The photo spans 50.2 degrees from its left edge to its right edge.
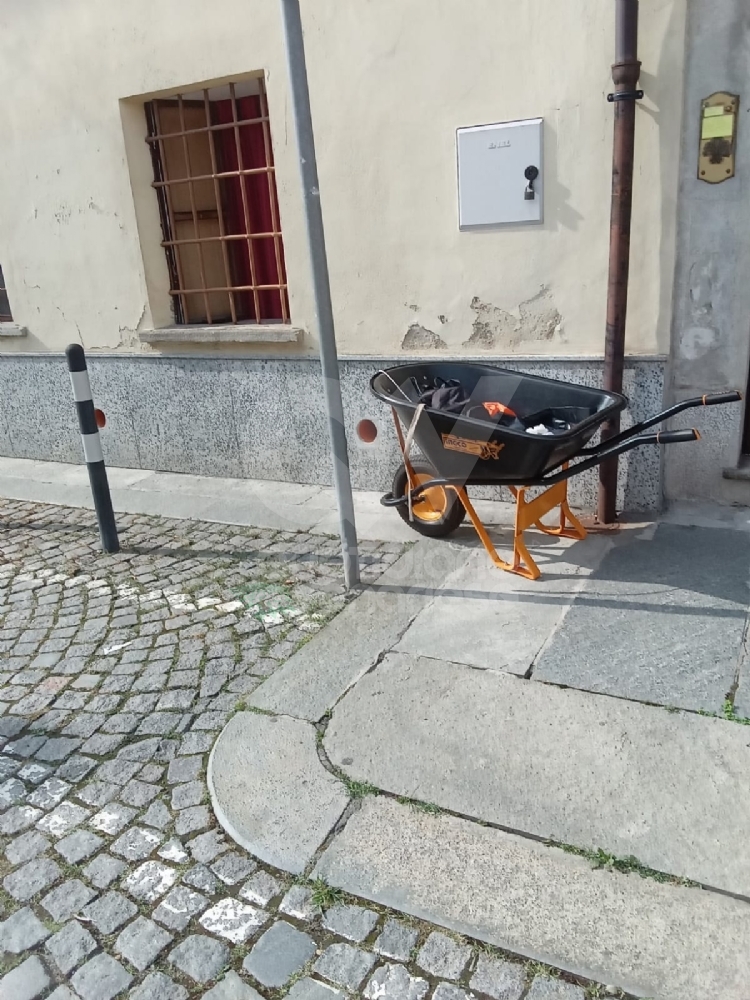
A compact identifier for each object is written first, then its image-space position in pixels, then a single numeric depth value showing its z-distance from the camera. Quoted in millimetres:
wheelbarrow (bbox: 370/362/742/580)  3705
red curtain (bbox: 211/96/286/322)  6117
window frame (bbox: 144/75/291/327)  5867
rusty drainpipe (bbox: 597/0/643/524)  3971
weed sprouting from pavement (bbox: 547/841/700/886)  2283
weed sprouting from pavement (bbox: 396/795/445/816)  2621
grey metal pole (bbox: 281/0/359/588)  3447
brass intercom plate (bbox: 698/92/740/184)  4008
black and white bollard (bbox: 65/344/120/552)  4797
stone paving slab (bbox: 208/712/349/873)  2564
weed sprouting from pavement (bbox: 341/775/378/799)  2727
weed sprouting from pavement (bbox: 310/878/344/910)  2332
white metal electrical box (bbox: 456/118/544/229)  4531
